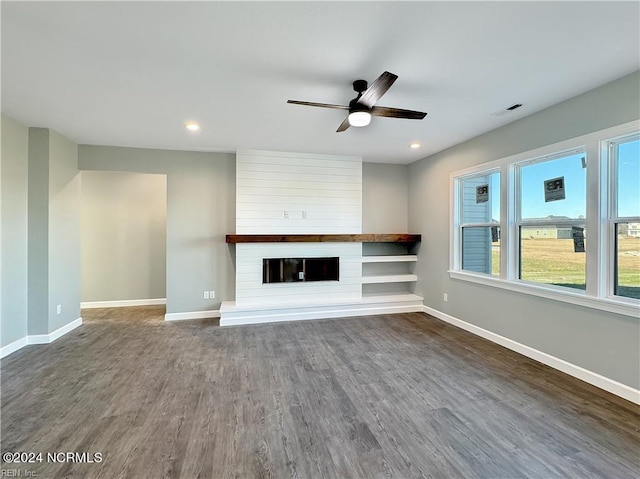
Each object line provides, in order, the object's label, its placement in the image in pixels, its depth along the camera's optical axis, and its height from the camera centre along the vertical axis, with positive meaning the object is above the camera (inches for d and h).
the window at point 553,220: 113.4 +9.2
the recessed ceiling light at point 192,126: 137.9 +55.9
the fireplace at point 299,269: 189.8 -18.9
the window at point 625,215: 96.6 +9.2
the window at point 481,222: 152.9 +10.6
